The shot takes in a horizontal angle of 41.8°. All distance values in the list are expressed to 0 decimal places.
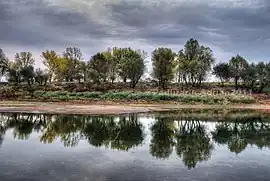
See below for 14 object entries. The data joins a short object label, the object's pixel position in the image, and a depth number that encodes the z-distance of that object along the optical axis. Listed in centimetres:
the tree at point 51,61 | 9981
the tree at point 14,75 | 9175
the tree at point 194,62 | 8644
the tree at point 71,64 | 9631
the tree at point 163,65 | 8350
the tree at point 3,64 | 9630
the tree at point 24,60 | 10389
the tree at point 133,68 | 8375
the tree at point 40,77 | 8888
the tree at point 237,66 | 9232
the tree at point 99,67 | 8625
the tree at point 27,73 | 8756
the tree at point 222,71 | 9800
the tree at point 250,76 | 8919
